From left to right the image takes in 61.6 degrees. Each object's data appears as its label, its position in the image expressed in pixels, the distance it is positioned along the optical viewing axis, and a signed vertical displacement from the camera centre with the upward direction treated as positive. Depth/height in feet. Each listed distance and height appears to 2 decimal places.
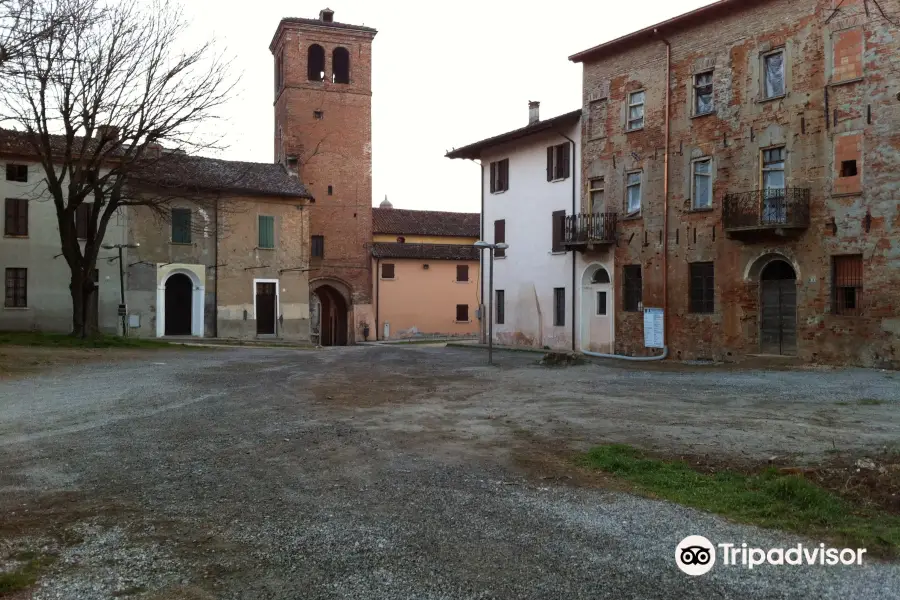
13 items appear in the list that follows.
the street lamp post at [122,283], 110.22 +1.75
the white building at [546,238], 90.99 +7.28
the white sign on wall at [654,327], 81.15 -3.50
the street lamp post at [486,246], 68.92 +4.58
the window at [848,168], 64.44 +10.84
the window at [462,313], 157.99 -3.78
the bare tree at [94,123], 73.46 +18.33
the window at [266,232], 122.52 +10.16
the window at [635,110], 84.89 +20.92
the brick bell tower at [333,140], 143.02 +29.63
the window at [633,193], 85.56 +11.70
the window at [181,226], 115.65 +10.59
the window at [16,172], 104.73 +17.09
